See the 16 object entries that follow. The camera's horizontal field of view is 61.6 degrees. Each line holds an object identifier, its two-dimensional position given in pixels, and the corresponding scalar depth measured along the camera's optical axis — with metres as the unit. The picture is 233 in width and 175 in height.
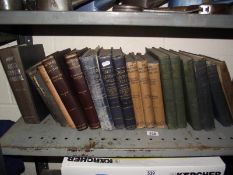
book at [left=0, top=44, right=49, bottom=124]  0.64
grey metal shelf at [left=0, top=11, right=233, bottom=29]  0.50
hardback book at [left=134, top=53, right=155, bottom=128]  0.63
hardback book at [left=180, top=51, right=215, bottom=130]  0.62
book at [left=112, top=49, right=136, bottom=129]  0.62
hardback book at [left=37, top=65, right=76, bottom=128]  0.63
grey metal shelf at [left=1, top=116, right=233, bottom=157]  0.60
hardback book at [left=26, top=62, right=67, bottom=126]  0.64
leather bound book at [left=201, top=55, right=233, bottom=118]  0.64
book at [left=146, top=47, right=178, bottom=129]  0.62
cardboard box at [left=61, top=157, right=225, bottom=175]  0.63
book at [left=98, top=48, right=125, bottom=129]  0.62
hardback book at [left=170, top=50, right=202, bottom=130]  0.62
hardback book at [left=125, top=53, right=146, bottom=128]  0.63
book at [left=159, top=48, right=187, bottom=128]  0.62
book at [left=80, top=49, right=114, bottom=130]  0.62
